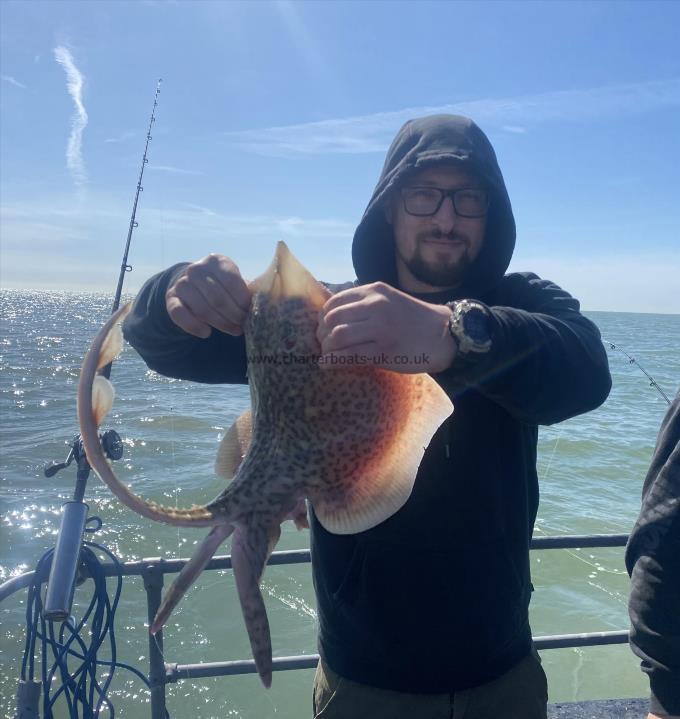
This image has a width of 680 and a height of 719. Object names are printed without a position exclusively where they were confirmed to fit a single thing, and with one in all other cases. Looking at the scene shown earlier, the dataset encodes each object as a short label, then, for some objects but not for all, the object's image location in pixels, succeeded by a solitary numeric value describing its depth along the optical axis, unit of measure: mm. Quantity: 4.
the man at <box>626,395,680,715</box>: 740
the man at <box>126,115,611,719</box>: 719
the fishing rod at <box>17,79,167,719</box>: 919
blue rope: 986
